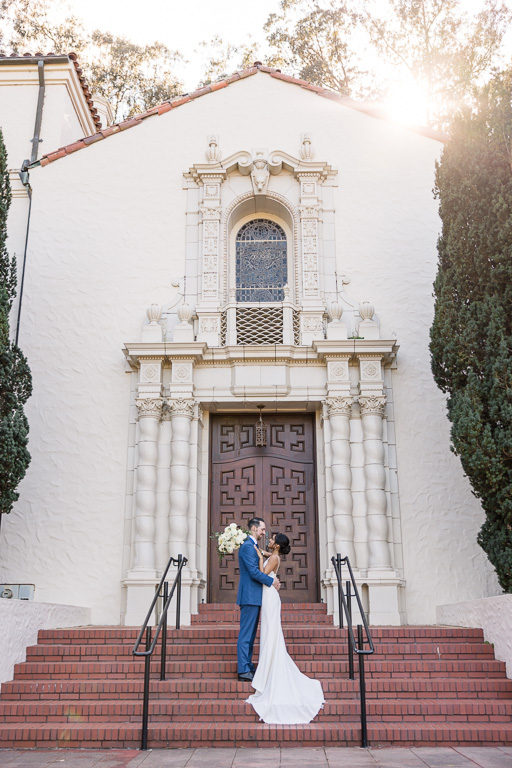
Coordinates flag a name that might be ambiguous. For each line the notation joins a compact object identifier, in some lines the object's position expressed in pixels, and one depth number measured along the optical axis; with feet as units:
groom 22.12
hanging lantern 33.22
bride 19.97
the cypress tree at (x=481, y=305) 26.00
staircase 19.12
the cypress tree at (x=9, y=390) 28.66
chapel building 31.40
